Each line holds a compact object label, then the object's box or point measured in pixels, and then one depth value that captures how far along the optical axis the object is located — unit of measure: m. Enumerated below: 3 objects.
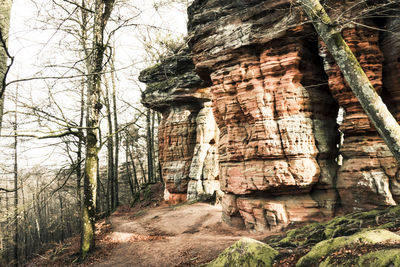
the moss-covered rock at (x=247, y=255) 4.15
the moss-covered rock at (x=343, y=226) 4.88
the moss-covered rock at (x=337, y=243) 3.34
